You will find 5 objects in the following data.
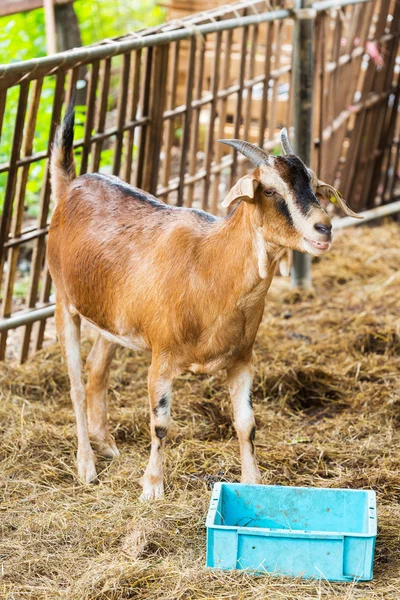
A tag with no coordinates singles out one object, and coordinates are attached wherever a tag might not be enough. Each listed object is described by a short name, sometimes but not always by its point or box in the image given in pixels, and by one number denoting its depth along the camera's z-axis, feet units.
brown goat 20.42
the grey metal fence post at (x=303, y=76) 37.05
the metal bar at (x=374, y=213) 44.18
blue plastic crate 19.06
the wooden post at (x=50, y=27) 40.30
